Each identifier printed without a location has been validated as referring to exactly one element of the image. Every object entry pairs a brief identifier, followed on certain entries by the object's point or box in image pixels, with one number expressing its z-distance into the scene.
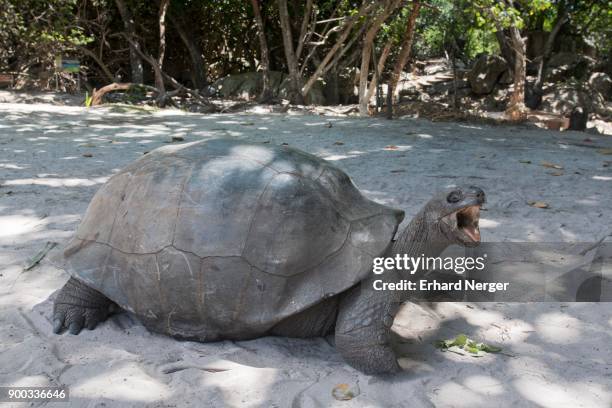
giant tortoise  2.38
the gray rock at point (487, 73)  17.56
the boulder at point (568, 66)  17.82
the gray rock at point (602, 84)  17.30
